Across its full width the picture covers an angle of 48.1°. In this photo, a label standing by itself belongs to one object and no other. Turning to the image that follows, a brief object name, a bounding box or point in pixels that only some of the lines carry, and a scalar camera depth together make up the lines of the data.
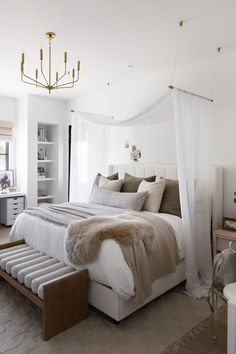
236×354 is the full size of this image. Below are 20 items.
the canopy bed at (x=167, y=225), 2.22
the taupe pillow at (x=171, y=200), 3.24
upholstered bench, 2.09
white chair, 1.64
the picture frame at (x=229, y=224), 3.11
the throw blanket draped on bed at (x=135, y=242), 2.26
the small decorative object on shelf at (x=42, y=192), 6.19
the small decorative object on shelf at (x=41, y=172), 6.05
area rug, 2.00
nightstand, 2.96
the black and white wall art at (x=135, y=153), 4.51
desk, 5.25
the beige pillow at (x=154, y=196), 3.32
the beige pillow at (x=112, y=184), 3.85
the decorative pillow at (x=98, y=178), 4.18
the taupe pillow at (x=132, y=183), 3.77
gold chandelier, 2.92
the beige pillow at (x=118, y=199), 3.34
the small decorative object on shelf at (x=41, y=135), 5.94
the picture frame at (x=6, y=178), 5.60
